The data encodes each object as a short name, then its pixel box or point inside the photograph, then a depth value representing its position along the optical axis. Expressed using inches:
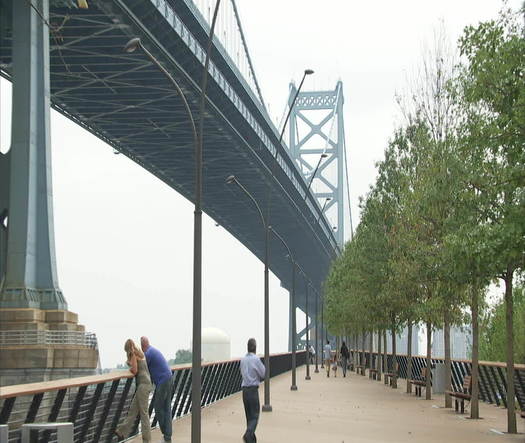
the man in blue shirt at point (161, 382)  630.5
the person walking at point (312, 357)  3635.3
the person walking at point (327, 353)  2222.7
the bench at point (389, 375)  1552.7
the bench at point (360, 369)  2325.8
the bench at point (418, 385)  1237.1
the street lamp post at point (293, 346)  1347.9
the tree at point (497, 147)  644.7
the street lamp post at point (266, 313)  1052.8
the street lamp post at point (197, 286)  563.8
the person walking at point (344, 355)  2139.5
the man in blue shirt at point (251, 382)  656.4
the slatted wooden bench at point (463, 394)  924.6
